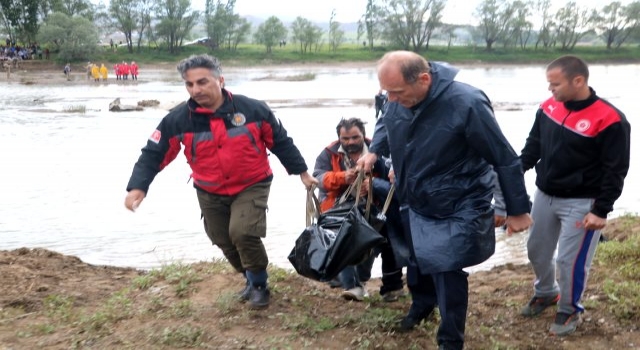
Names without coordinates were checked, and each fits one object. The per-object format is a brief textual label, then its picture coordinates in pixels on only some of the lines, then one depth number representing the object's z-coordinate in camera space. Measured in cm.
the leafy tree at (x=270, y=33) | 8594
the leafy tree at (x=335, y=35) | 9394
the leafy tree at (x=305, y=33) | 9144
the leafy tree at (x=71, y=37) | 6506
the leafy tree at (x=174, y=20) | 8300
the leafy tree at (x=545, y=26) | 9776
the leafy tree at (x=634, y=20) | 9844
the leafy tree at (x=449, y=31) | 9469
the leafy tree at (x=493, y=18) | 9603
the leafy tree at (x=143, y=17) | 8662
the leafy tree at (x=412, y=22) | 9325
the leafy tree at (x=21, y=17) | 7662
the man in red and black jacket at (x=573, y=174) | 430
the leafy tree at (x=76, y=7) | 8419
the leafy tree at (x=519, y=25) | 9694
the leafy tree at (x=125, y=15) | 8556
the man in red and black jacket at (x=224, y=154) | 459
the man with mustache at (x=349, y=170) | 522
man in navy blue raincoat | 385
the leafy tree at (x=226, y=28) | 8731
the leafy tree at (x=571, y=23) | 9994
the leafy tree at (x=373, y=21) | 9706
